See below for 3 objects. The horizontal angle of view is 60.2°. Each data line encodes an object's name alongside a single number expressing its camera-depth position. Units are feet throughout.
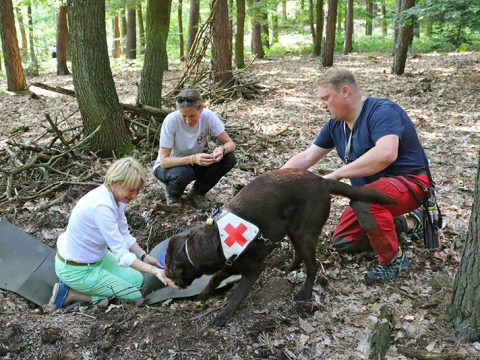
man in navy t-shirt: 11.76
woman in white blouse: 11.08
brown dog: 10.67
